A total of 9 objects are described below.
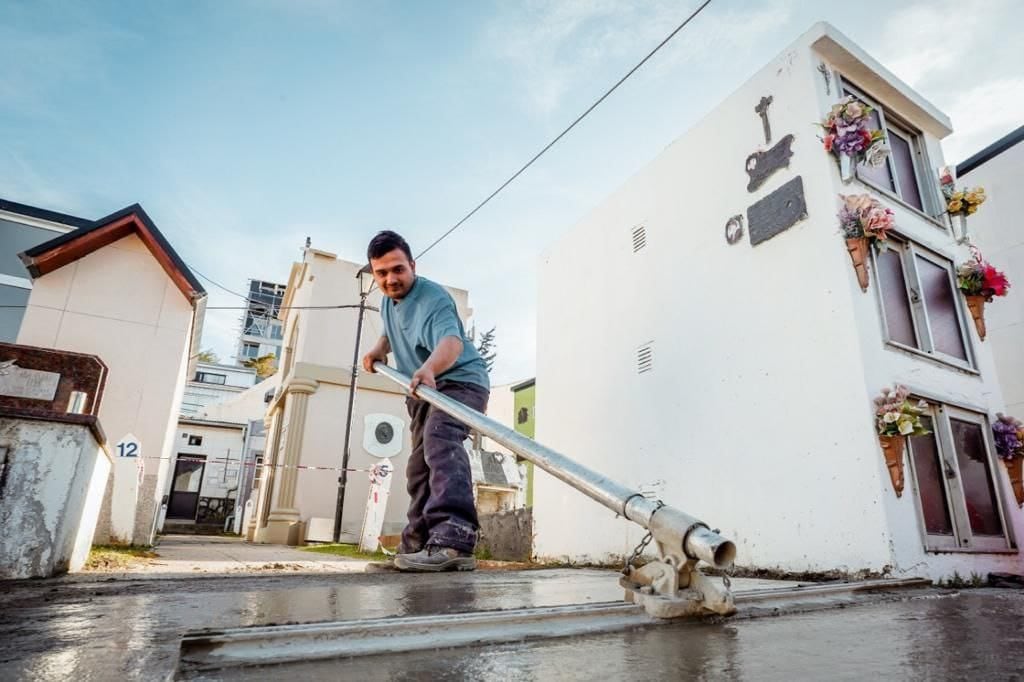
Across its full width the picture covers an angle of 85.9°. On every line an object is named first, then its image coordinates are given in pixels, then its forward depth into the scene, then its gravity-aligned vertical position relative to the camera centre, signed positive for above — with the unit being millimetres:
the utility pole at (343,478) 10188 +783
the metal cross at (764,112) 5039 +3696
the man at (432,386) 2904 +702
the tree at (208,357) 43269 +12318
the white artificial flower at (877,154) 4512 +2957
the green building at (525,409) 12743 +2611
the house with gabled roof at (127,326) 6160 +2245
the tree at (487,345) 31827 +10126
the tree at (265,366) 41806 +11399
